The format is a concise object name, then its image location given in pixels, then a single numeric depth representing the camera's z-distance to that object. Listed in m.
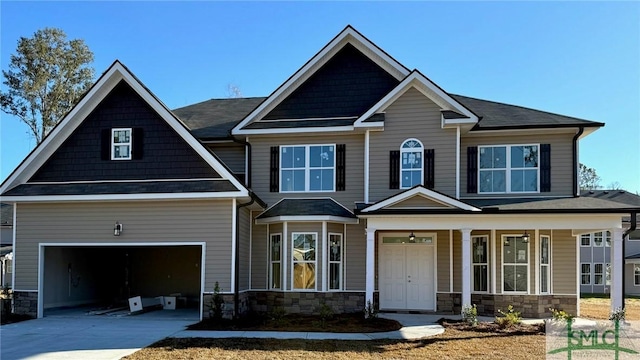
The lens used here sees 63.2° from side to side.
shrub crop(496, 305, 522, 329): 12.14
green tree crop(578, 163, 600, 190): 58.44
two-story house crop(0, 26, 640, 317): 13.59
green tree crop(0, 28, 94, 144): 32.53
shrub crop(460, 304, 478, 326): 12.54
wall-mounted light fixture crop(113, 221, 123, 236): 13.91
